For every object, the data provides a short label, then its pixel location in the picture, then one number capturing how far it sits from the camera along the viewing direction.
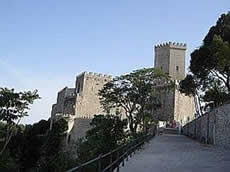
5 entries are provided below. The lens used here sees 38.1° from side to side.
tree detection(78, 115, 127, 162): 16.19
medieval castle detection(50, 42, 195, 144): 54.34
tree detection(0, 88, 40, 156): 18.08
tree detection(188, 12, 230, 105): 20.64
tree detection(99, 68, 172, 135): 30.50
